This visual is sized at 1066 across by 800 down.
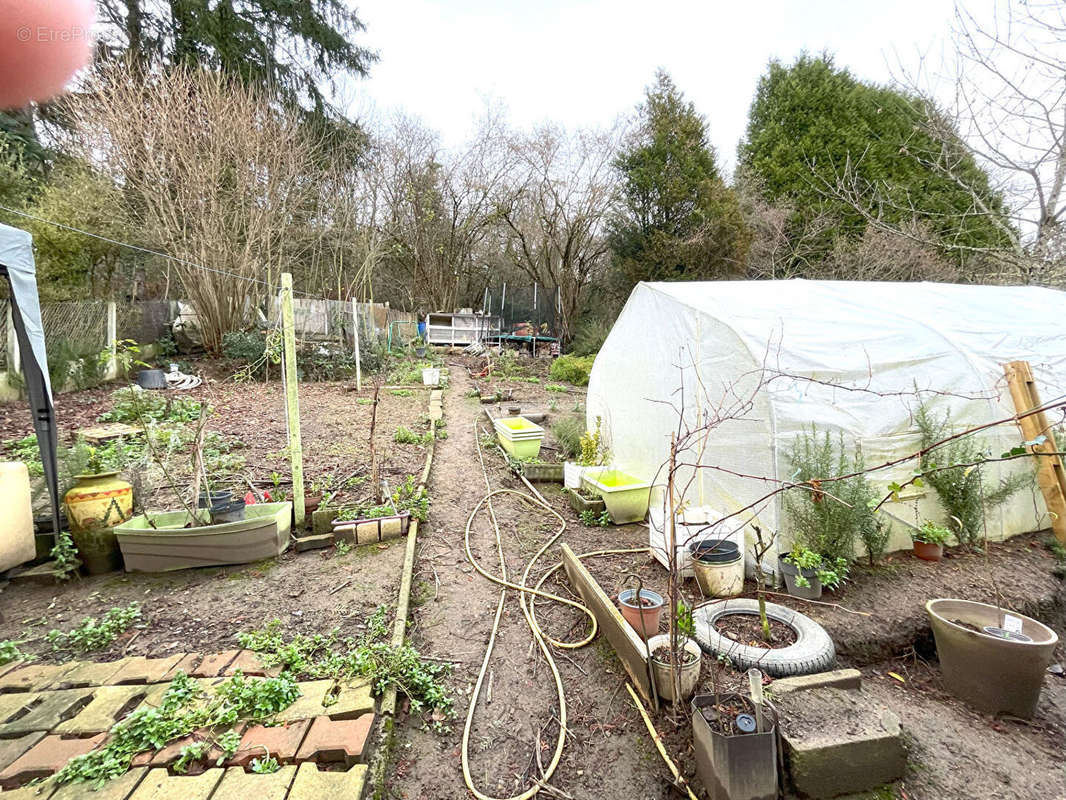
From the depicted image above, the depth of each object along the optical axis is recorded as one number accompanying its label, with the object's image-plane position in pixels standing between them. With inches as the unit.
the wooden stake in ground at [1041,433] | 165.0
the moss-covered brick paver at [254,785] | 69.3
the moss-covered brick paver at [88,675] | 96.0
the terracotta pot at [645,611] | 111.9
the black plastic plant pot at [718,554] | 135.3
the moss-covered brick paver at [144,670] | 96.7
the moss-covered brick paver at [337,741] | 77.4
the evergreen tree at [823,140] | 607.5
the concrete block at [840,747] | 78.4
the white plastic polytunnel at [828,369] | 148.3
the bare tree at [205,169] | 379.2
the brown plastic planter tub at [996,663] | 100.4
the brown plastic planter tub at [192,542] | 142.4
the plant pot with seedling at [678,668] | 93.4
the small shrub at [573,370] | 532.1
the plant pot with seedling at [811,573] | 128.7
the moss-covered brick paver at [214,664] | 97.9
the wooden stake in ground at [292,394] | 166.2
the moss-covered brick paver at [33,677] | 95.4
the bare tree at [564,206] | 670.5
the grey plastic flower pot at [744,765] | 74.5
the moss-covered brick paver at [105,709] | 82.8
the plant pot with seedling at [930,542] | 148.7
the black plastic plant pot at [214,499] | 155.4
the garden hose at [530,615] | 86.8
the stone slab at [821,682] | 91.4
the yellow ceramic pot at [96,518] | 141.3
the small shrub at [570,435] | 279.3
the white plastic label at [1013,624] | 107.0
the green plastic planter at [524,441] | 266.7
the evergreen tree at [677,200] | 599.2
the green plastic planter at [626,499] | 197.6
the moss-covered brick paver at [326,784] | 69.9
